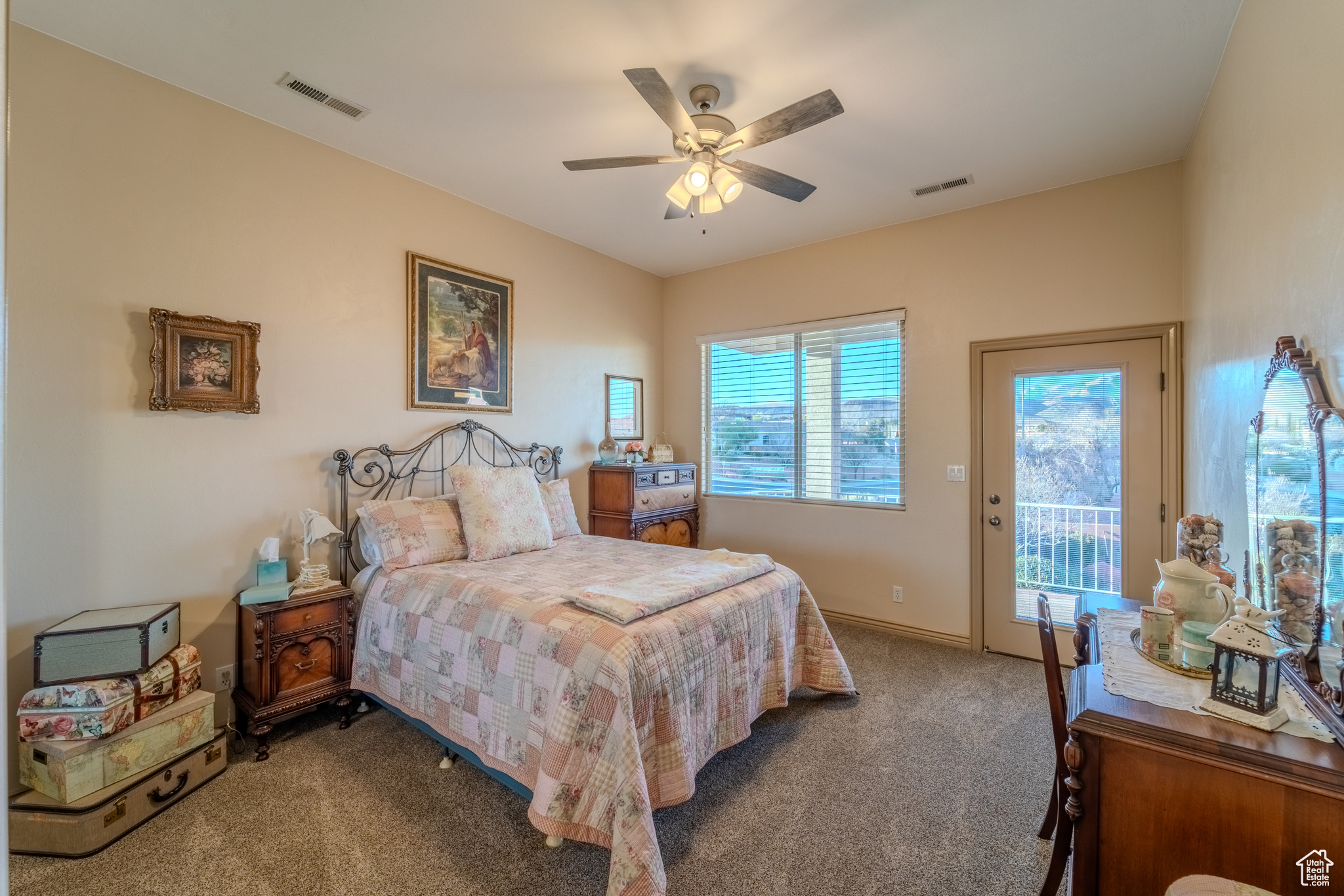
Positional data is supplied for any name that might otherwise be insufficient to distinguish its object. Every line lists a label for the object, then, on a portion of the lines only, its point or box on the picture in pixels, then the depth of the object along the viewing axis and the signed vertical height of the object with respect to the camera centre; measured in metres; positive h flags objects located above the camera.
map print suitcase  1.92 -1.11
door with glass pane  3.23 -0.20
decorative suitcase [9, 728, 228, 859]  1.89 -1.28
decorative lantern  1.21 -0.52
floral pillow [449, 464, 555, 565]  3.08 -0.37
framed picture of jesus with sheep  3.44 +0.72
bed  1.81 -0.90
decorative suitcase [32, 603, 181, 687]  2.00 -0.74
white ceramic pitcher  1.50 -0.41
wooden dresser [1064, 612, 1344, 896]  1.07 -0.73
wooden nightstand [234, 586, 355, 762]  2.47 -0.97
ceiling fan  2.06 +1.27
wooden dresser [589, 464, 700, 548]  4.30 -0.44
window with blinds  4.16 +0.29
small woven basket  4.92 -0.06
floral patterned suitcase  1.94 -0.92
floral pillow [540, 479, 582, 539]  3.70 -0.41
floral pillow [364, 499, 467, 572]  2.87 -0.45
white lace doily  1.19 -0.60
